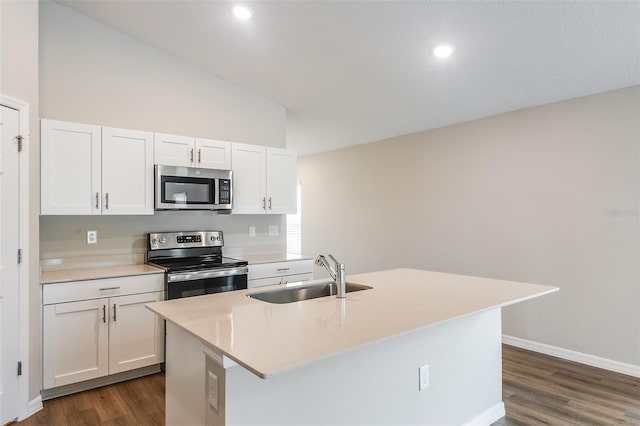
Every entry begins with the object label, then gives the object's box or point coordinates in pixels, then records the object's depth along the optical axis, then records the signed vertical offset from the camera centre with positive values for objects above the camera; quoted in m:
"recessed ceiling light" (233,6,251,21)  2.89 +1.53
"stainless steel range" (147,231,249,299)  3.23 -0.41
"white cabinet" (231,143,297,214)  3.96 +0.40
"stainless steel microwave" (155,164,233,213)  3.41 +0.26
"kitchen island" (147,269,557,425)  1.46 -0.65
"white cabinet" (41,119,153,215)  2.91 +0.38
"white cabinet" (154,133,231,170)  3.47 +0.61
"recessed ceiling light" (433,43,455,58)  2.93 +1.26
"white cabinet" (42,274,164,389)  2.73 -0.82
